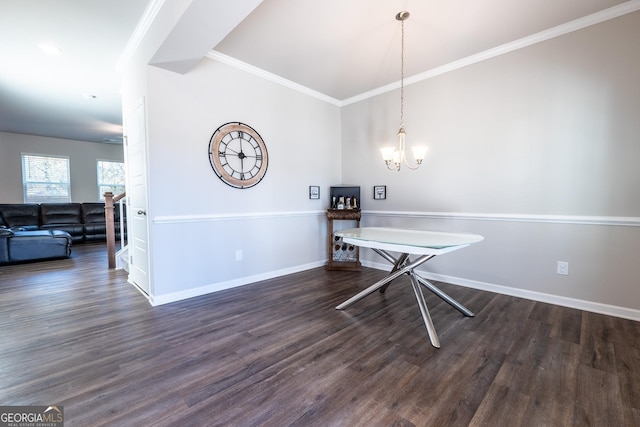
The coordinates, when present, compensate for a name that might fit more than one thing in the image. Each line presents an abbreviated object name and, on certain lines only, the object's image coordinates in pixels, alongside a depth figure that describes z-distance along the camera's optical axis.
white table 1.84
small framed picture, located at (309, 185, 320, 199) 3.96
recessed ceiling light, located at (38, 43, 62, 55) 2.68
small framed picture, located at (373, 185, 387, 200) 3.83
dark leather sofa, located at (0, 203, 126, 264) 4.21
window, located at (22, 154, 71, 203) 6.41
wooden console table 3.84
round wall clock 2.93
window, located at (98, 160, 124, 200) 7.46
